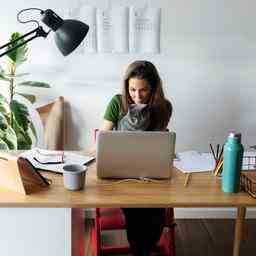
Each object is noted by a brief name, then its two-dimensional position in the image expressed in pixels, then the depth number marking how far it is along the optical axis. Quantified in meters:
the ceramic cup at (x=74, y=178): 1.56
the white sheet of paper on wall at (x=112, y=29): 2.74
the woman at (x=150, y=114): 2.00
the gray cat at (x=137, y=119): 1.76
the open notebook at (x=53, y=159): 1.81
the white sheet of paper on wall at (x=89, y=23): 2.73
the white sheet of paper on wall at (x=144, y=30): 2.75
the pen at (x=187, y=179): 1.66
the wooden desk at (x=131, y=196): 1.47
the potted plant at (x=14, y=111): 2.61
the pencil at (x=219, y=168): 1.73
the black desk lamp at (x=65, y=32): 1.62
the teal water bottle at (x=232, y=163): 1.52
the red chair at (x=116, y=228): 2.32
